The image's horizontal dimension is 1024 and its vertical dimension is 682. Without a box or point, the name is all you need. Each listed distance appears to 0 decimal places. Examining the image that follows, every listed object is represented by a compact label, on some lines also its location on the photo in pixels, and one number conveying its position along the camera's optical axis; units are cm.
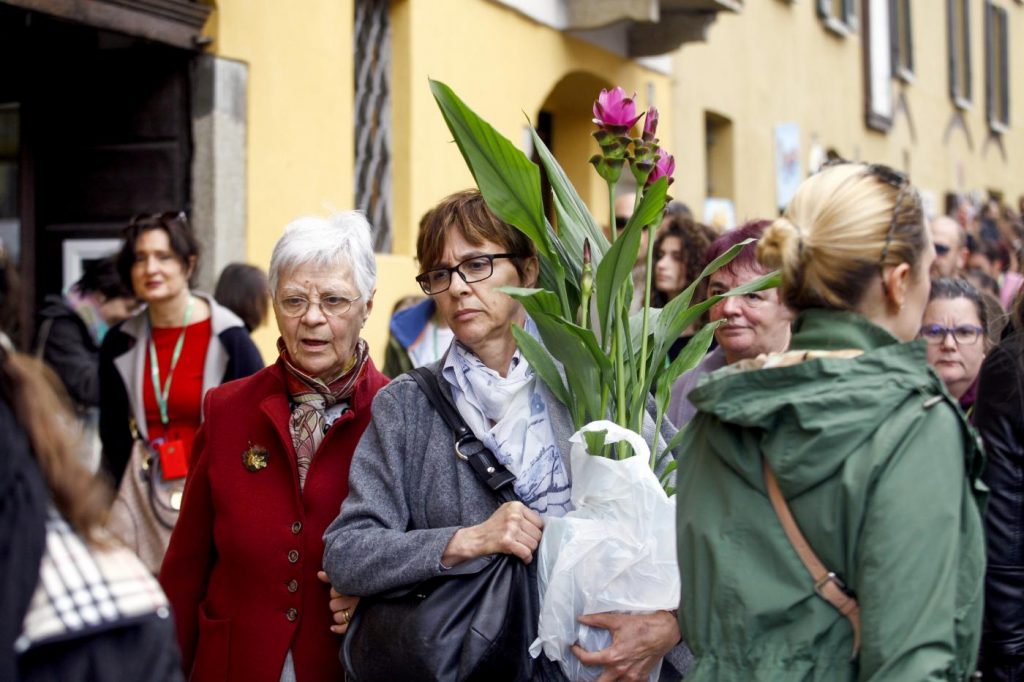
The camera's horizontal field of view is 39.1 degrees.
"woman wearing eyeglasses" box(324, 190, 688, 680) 279
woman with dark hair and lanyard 488
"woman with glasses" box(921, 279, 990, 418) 446
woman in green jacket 200
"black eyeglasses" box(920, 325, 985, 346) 449
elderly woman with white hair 324
